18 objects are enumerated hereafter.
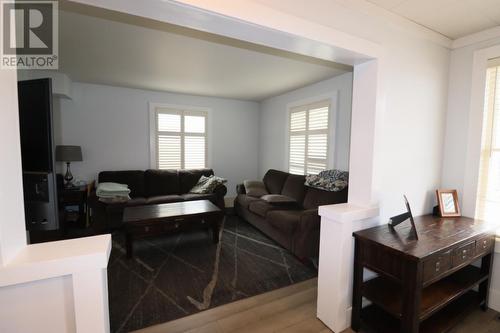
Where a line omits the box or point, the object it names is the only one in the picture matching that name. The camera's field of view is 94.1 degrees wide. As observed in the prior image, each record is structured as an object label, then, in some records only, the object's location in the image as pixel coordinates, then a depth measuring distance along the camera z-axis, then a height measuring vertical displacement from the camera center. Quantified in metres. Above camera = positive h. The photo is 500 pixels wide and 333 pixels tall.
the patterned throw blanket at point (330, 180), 3.12 -0.44
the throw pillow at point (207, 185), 4.34 -0.72
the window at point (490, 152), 2.03 +0.01
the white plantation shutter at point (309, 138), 3.82 +0.20
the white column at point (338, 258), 1.71 -0.82
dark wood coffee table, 2.83 -0.92
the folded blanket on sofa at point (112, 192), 3.65 -0.73
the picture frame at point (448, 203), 2.17 -0.48
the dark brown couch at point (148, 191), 3.65 -0.83
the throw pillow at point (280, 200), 3.50 -0.78
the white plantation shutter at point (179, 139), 4.73 +0.18
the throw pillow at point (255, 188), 4.32 -0.77
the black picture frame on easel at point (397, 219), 1.81 -0.53
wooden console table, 1.44 -0.81
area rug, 2.02 -1.39
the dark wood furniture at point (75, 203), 3.62 -0.92
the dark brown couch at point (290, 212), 2.76 -0.89
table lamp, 3.69 -0.17
